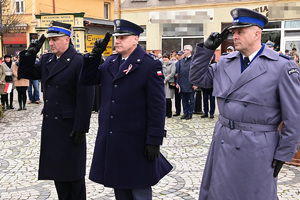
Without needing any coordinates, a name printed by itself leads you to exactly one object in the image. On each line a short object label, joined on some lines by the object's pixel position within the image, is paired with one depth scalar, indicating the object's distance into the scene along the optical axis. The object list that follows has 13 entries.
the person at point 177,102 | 12.06
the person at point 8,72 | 13.16
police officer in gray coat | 2.91
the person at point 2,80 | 12.88
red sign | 33.72
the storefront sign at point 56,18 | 19.05
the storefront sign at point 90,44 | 22.44
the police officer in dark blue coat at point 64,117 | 3.90
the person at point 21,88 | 13.02
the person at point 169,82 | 11.62
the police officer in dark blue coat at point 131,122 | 3.40
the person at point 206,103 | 11.25
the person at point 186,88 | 11.26
